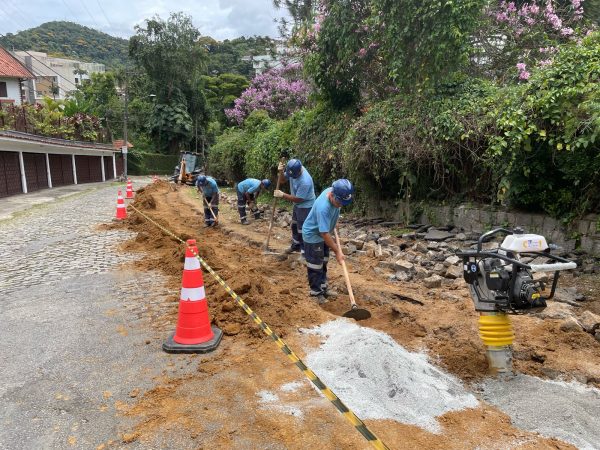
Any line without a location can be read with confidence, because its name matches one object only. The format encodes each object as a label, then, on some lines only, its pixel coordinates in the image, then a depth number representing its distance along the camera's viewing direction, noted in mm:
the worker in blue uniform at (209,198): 11484
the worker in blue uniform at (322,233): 4922
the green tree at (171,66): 40906
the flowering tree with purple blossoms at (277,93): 23250
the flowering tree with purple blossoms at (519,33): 10609
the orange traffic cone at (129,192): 19459
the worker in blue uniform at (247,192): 11859
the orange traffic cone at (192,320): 3822
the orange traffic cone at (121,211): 12375
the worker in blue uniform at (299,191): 7371
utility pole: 32159
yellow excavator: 28094
